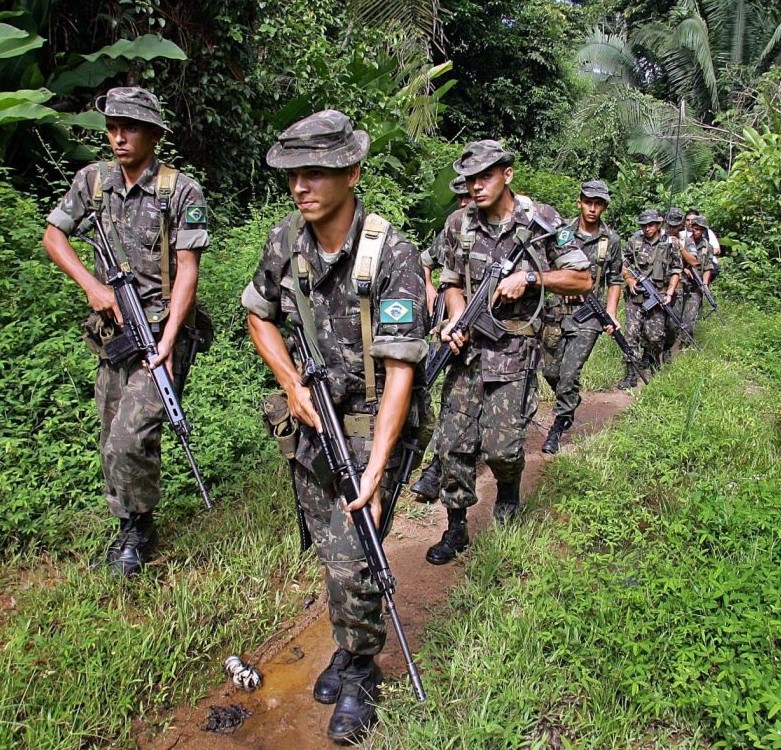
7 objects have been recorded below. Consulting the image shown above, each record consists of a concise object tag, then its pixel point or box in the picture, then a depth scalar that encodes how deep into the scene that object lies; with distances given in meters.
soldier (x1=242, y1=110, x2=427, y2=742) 2.29
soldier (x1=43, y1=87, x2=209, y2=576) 3.18
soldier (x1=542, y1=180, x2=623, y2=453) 5.83
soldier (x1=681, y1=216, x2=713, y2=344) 9.79
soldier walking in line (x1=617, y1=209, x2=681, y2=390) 8.33
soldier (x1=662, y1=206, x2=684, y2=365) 8.80
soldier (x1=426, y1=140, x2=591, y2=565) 3.67
